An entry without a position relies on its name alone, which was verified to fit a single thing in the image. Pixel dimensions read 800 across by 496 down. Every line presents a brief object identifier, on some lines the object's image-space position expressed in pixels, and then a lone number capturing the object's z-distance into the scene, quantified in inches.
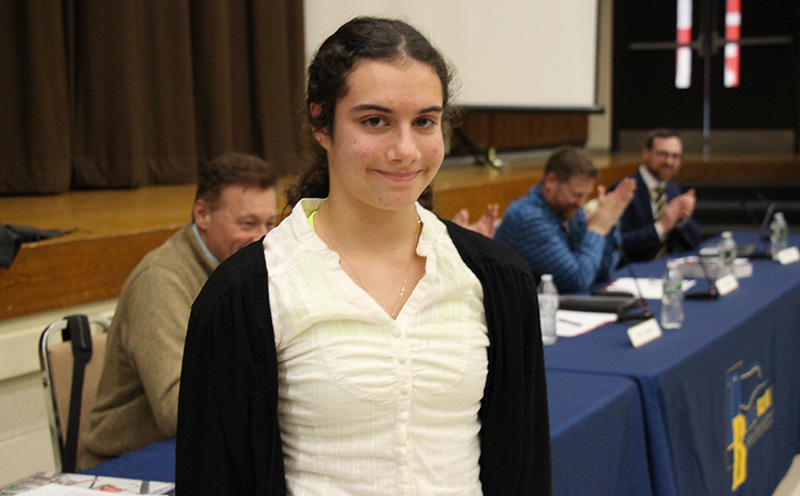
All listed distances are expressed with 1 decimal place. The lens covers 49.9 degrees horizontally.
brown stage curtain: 141.7
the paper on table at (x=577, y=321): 100.0
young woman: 38.9
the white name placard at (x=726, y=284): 121.2
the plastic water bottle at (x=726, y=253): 133.7
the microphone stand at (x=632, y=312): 103.1
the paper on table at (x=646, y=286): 121.8
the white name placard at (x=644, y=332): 91.4
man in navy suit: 171.3
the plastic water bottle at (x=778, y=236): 155.9
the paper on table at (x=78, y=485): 48.6
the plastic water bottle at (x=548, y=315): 94.1
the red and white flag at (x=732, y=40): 359.3
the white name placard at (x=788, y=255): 149.6
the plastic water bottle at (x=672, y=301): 101.1
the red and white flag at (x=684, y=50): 364.5
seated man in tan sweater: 67.7
